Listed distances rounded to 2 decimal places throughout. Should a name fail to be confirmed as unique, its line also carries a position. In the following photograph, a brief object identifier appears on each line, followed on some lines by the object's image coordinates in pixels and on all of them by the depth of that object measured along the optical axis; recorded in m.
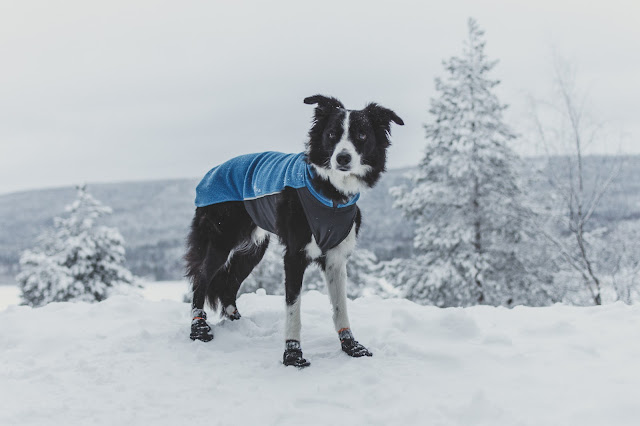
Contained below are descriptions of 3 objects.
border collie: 4.38
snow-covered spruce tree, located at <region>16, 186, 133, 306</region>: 18.80
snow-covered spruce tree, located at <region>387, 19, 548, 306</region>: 16.02
